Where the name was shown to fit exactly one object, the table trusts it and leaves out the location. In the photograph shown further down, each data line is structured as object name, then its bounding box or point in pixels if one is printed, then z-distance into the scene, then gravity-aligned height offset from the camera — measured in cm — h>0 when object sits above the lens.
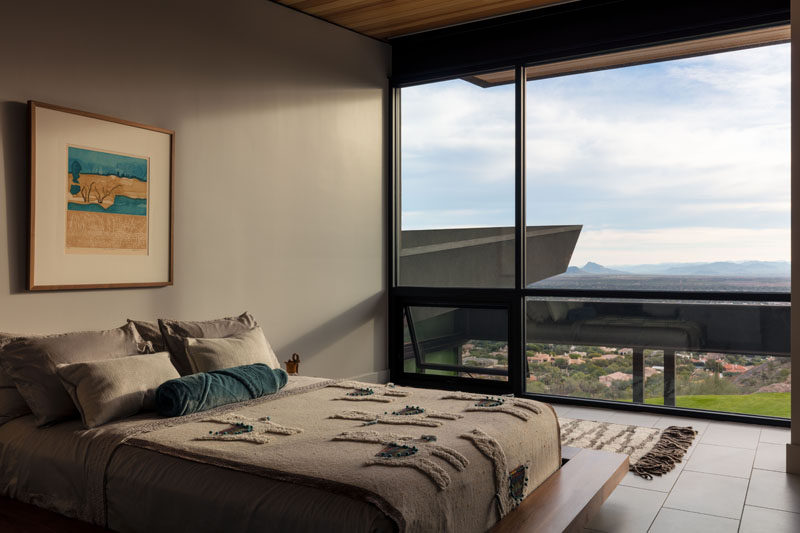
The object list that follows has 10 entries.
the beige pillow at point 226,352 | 349 -42
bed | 216 -68
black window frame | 487 +170
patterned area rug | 384 -105
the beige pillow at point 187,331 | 356 -33
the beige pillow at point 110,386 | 285 -49
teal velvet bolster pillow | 298 -54
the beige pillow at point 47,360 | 292 -40
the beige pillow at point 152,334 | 362 -34
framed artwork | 359 +38
